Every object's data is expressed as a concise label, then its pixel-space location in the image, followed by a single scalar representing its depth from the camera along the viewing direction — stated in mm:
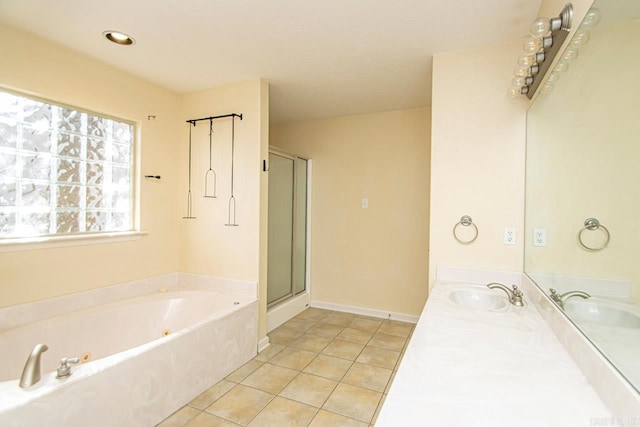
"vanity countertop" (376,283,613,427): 715
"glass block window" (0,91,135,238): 1892
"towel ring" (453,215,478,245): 1977
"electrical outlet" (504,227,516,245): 1887
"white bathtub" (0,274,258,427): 1290
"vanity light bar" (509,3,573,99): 1236
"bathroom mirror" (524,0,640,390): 770
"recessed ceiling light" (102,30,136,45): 1915
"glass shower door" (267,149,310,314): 3250
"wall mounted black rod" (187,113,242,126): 2648
